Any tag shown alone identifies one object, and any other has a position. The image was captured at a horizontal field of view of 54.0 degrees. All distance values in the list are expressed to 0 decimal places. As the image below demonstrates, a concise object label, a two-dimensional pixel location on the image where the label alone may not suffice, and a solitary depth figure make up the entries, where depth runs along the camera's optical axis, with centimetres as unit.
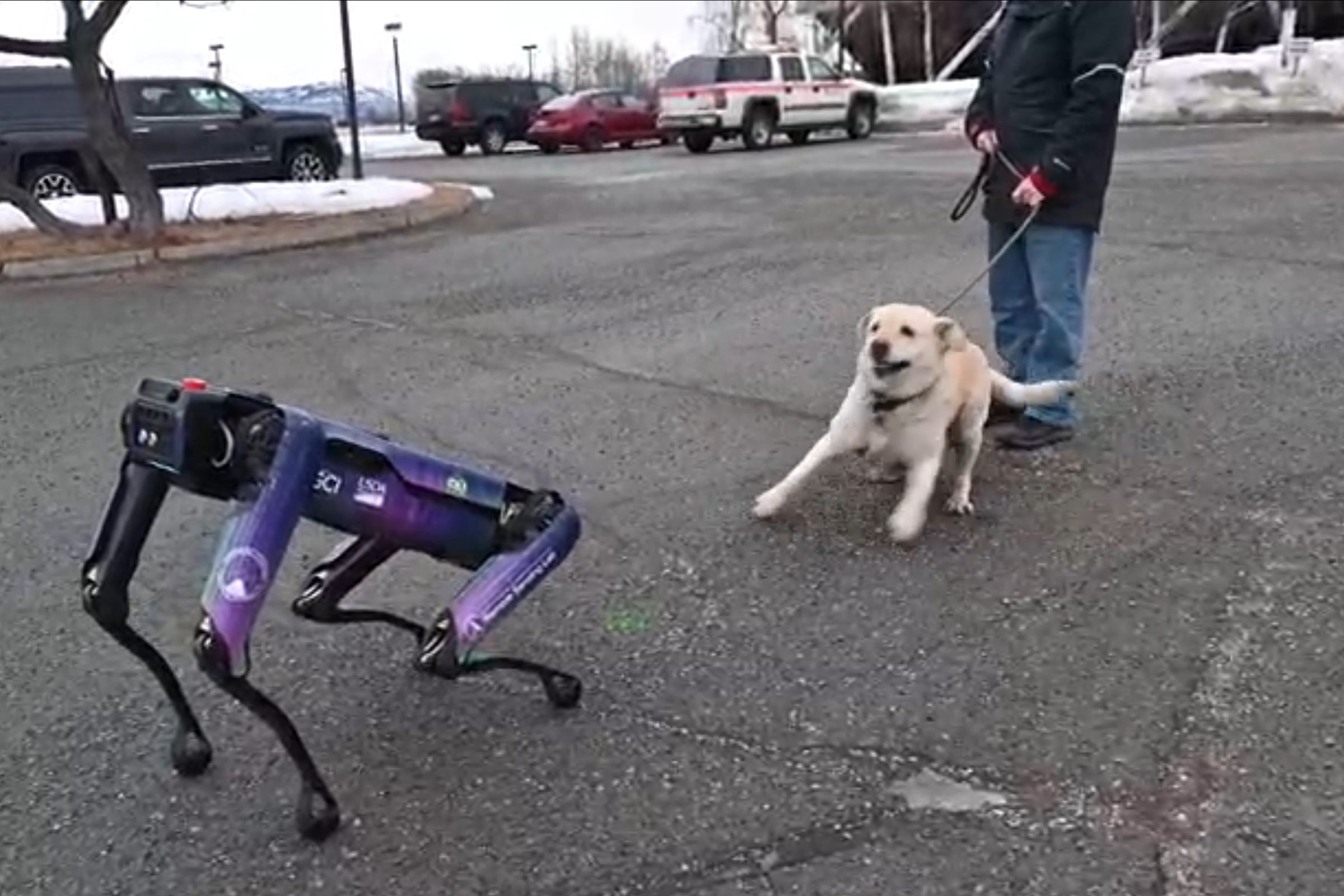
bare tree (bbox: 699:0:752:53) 4422
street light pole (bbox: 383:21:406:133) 3709
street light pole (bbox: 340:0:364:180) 1573
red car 2719
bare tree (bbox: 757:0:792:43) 4097
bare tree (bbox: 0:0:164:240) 1113
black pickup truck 1522
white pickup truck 2367
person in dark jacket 431
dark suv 2811
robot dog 243
